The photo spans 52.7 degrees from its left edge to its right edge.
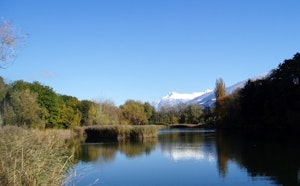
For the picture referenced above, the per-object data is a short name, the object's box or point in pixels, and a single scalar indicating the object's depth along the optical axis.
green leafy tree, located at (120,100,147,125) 68.87
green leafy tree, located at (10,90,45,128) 31.12
